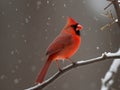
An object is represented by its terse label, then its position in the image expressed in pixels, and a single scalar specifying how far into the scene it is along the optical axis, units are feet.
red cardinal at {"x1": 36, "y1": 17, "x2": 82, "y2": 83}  19.26
